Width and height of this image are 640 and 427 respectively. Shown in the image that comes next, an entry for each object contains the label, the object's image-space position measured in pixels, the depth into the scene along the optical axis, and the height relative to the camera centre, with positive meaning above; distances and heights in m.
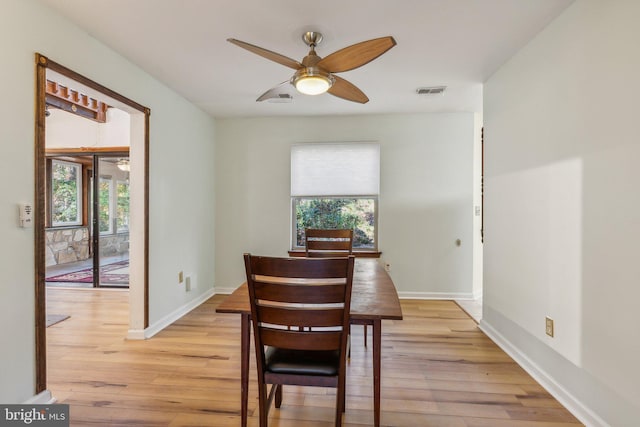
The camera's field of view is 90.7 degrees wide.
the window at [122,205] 5.08 +0.09
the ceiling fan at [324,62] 1.74 +0.90
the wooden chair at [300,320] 1.31 -0.48
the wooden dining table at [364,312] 1.44 -0.47
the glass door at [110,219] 4.60 -0.14
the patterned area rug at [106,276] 4.75 -1.05
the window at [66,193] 6.32 +0.35
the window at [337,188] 4.19 +0.31
